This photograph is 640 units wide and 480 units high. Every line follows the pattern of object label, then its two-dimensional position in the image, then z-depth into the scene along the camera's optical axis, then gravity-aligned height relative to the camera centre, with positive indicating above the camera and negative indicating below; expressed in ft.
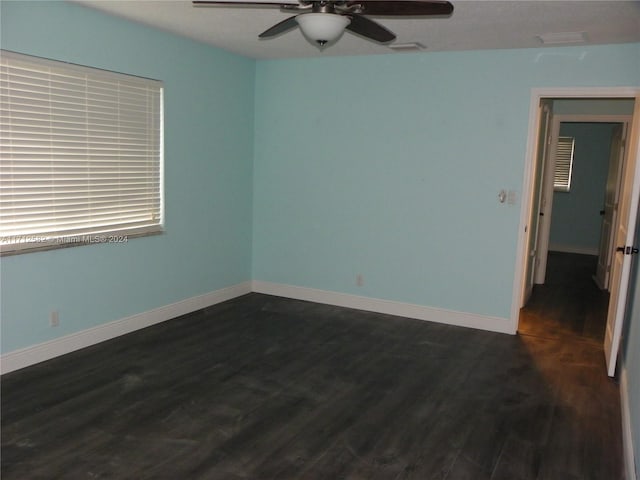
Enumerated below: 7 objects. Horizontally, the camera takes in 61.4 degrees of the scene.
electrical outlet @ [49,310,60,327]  12.63 -3.77
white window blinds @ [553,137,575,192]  30.45 +0.93
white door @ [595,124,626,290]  20.98 -1.21
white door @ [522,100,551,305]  18.24 -0.64
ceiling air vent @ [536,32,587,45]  12.92 +3.50
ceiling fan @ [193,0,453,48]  8.20 +2.50
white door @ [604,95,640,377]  11.93 -1.51
